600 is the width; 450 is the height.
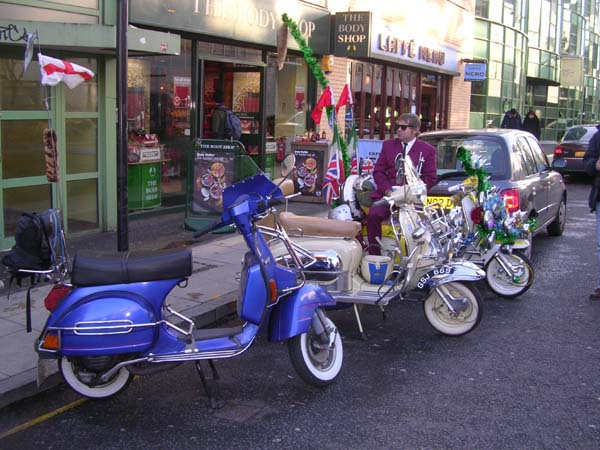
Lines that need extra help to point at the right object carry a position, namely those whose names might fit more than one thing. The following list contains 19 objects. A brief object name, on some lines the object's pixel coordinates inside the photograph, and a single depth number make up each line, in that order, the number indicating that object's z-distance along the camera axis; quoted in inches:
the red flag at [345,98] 349.4
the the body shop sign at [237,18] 379.9
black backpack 157.5
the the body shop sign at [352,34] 553.0
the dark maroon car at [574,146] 698.2
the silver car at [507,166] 293.9
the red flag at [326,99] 341.1
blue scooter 153.4
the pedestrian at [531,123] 752.4
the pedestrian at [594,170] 270.2
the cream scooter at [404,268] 218.1
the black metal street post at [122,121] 230.2
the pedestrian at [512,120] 682.2
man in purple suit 265.3
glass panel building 1039.0
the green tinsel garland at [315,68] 350.9
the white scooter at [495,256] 263.4
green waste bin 396.8
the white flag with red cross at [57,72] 219.8
